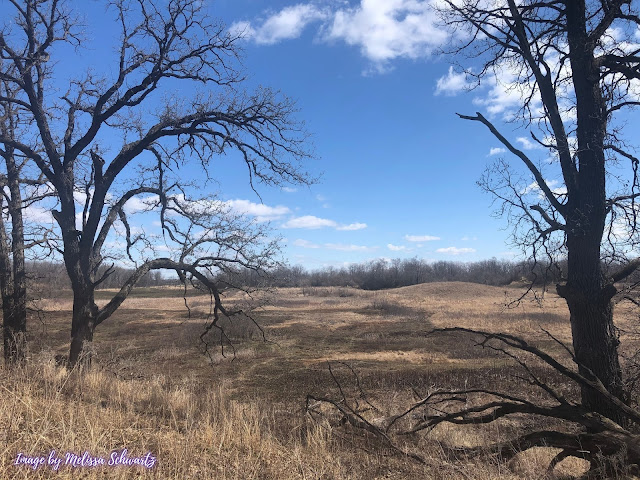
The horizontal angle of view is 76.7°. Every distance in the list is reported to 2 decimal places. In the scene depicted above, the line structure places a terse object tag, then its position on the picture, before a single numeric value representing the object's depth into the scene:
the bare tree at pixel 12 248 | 11.33
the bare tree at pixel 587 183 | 5.76
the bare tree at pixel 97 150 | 10.22
